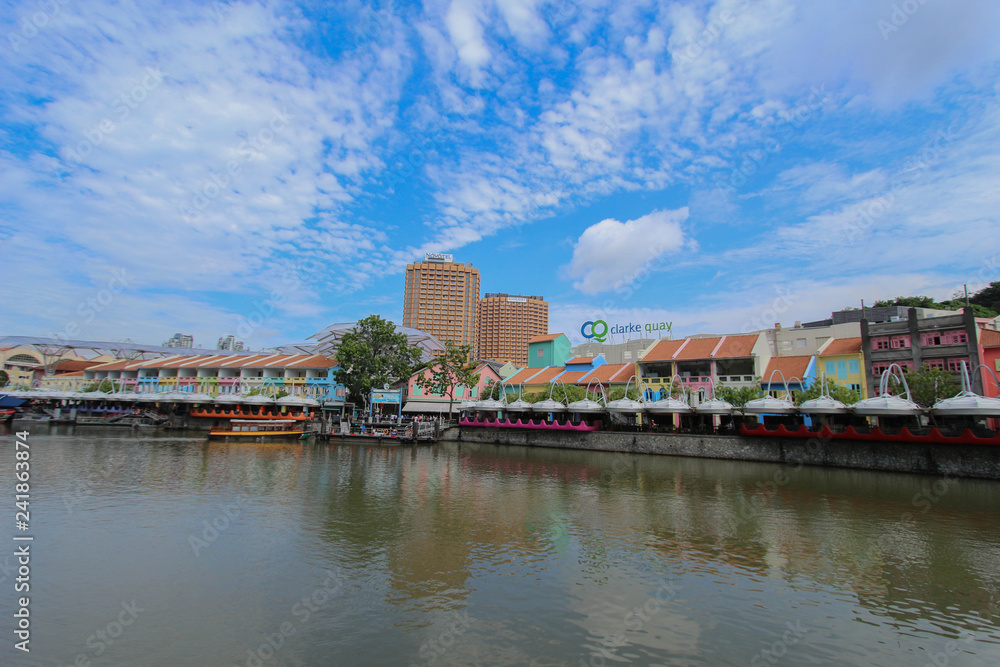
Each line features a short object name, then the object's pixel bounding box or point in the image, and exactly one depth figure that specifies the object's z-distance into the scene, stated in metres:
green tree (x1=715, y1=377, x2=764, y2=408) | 34.72
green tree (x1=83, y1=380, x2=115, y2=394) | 60.80
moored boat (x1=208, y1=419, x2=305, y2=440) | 40.78
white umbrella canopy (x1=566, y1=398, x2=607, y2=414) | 39.12
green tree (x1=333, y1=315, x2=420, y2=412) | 49.22
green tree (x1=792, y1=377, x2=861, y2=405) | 30.12
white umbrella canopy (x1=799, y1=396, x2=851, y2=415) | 28.62
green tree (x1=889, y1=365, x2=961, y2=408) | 29.72
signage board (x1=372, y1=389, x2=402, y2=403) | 48.97
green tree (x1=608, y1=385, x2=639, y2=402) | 41.66
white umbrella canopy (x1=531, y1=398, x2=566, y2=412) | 40.62
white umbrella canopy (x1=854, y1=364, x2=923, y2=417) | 26.31
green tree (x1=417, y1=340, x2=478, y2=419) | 49.69
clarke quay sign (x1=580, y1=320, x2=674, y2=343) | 54.12
